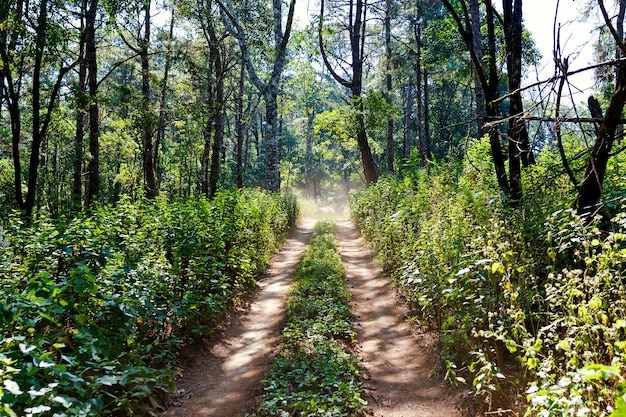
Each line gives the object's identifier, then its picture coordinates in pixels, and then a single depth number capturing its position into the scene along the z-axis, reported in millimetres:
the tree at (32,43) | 10127
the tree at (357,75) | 19703
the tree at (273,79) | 17266
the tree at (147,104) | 17469
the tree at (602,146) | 3891
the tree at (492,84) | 5721
